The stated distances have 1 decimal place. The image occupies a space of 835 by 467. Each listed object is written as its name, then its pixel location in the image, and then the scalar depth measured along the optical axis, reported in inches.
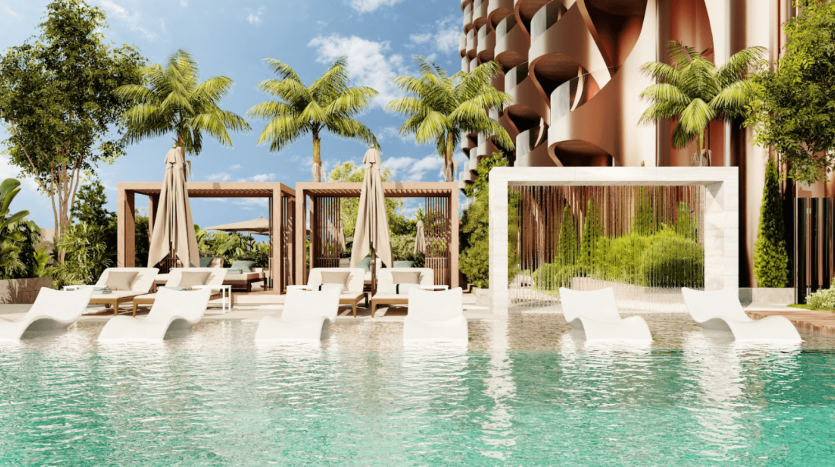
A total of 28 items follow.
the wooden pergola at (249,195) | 601.3
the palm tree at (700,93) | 591.5
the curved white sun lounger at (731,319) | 318.7
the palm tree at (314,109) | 807.1
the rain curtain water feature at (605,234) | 516.4
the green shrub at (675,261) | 522.6
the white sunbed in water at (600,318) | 318.3
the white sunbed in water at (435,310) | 330.0
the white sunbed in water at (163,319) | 323.3
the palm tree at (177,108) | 773.9
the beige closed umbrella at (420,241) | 694.5
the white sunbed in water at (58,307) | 370.6
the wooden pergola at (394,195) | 618.8
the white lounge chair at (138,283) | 445.0
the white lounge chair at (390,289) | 416.8
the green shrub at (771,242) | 569.3
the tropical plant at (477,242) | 611.2
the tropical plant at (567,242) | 524.7
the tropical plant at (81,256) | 597.9
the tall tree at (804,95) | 418.3
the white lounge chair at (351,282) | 448.1
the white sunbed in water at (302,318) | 319.9
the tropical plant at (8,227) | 550.9
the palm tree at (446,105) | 816.9
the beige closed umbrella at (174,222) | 474.9
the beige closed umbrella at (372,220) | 474.6
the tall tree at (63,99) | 779.4
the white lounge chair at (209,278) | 486.6
